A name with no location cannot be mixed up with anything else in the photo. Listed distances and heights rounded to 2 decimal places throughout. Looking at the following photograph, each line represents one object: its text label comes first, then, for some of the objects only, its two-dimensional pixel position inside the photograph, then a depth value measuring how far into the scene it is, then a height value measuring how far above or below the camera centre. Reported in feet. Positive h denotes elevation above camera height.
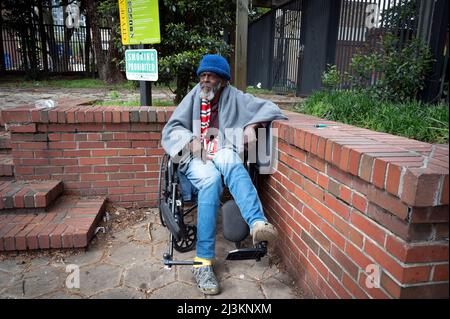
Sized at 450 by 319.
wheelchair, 6.61 -2.91
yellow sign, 9.96 +1.63
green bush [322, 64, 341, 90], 12.87 +0.02
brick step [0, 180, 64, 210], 8.32 -2.97
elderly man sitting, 6.66 -1.55
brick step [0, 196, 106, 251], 7.48 -3.54
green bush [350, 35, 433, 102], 10.84 +0.38
